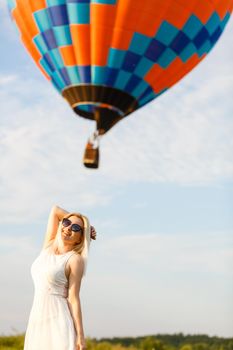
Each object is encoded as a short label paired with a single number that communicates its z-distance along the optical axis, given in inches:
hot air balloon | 532.4
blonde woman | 215.9
